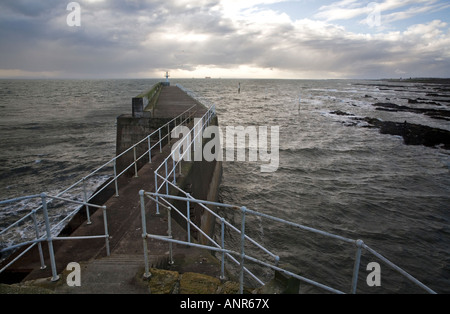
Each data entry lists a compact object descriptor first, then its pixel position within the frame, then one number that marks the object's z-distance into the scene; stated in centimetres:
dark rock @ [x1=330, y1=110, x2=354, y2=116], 4341
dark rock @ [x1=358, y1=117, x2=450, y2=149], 2522
